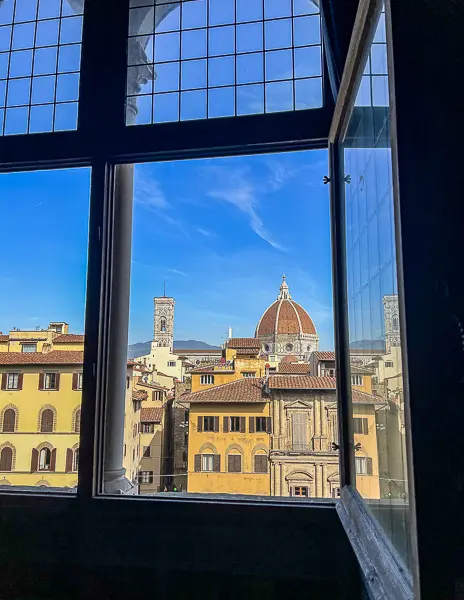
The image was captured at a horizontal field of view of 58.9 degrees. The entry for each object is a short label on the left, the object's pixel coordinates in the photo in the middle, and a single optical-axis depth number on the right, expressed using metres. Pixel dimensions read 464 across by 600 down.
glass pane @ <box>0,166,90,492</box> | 2.24
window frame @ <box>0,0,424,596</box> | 2.08
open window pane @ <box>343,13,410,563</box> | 0.91
